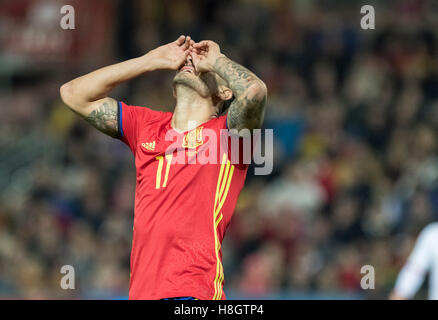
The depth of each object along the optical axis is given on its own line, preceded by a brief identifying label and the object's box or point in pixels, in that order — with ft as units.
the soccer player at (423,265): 43.96
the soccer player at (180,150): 28.53
